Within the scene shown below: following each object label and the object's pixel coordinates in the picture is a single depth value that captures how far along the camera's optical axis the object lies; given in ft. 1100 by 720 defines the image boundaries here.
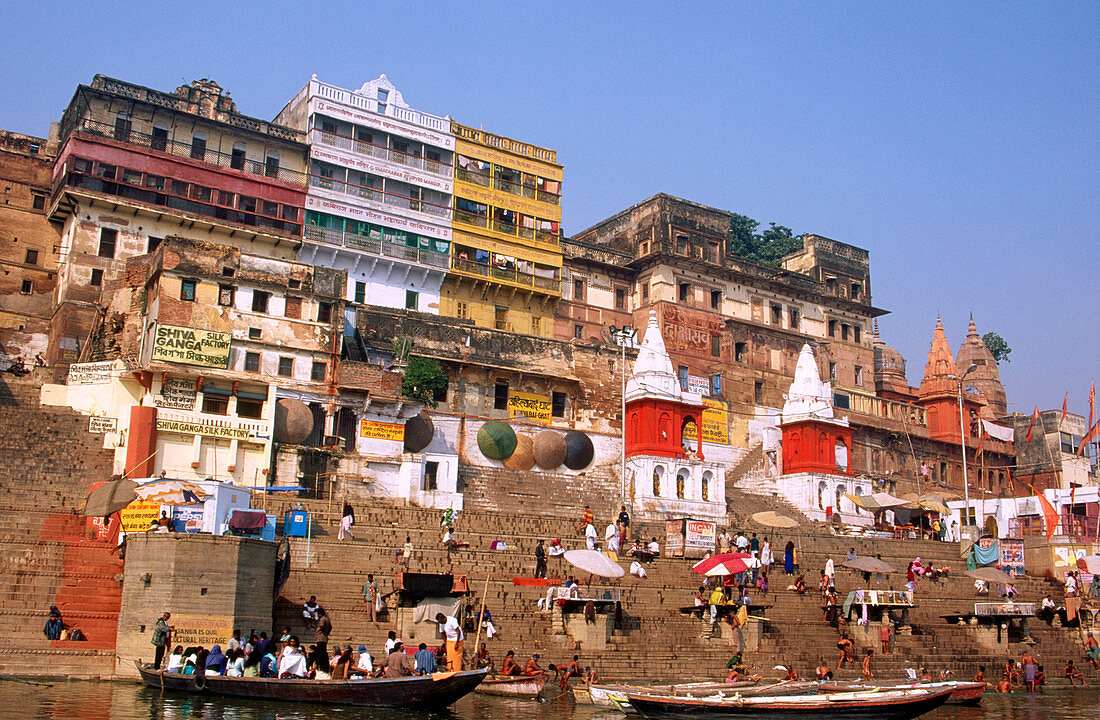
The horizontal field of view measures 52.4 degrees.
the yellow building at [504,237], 141.18
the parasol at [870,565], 95.45
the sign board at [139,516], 74.59
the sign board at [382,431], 106.42
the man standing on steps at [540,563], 82.38
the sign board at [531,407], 126.97
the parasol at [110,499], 72.49
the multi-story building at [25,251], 117.19
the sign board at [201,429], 96.17
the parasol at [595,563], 75.97
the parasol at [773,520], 100.68
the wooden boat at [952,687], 60.75
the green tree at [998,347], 236.22
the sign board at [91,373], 100.99
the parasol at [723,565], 81.10
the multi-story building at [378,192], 131.34
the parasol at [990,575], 100.32
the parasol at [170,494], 75.05
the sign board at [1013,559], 114.73
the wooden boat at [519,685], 63.10
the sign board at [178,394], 98.02
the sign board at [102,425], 96.78
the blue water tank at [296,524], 83.76
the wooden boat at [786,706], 57.26
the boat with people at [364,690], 56.13
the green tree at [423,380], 116.88
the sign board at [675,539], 94.27
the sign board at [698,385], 147.33
